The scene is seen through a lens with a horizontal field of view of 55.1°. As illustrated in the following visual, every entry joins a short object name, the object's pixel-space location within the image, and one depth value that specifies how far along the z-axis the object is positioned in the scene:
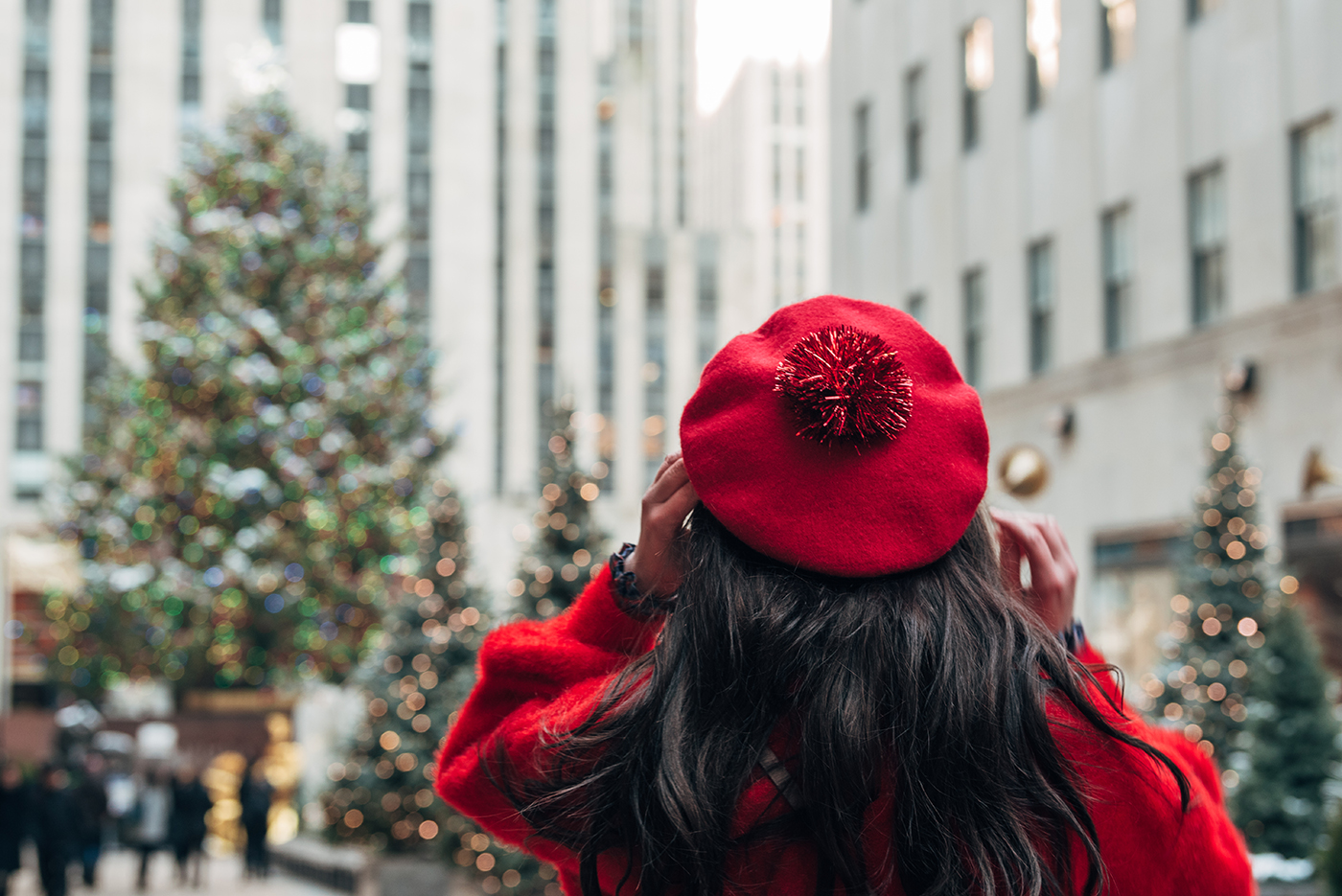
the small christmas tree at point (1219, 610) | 10.64
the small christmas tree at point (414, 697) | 13.73
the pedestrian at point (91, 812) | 17.95
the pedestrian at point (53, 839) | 14.70
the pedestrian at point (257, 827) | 18.61
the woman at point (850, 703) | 1.59
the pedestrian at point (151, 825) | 18.03
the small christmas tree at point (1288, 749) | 9.60
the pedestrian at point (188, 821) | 18.22
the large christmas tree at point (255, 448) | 24.50
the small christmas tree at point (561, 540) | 10.17
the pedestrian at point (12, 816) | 13.70
